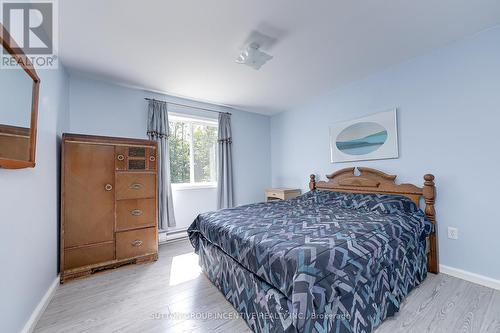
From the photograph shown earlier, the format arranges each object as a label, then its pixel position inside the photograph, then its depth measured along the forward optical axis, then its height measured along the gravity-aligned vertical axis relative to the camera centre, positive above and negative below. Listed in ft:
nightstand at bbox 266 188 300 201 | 12.38 -1.46
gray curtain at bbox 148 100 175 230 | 10.30 +0.76
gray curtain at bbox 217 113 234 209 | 12.48 +0.24
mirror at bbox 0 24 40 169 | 3.67 +1.35
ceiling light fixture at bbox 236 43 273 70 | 6.73 +3.80
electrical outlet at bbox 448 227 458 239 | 6.89 -2.25
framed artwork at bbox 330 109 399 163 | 8.50 +1.36
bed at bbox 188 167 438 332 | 3.85 -2.03
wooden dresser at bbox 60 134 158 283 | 7.18 -1.15
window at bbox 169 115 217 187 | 11.63 +1.26
